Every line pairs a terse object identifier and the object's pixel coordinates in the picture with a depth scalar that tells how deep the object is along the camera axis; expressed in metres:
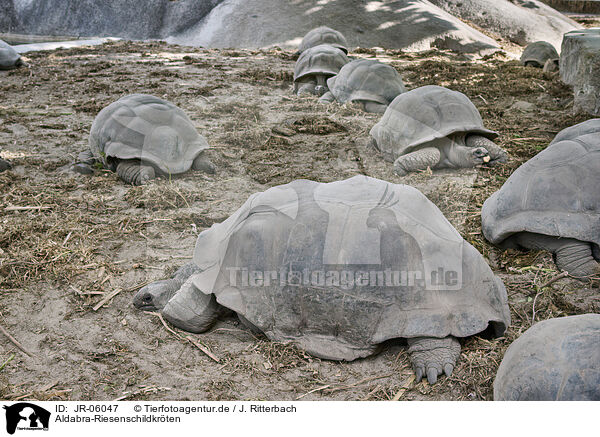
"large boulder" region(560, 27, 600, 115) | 6.16
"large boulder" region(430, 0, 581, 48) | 14.63
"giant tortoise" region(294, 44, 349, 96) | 8.39
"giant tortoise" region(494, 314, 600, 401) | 1.74
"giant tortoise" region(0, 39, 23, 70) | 9.86
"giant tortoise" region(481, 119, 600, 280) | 3.01
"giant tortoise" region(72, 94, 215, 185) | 4.70
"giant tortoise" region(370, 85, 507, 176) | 4.90
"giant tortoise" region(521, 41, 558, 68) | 9.81
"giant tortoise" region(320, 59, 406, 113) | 7.01
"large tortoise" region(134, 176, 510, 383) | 2.38
